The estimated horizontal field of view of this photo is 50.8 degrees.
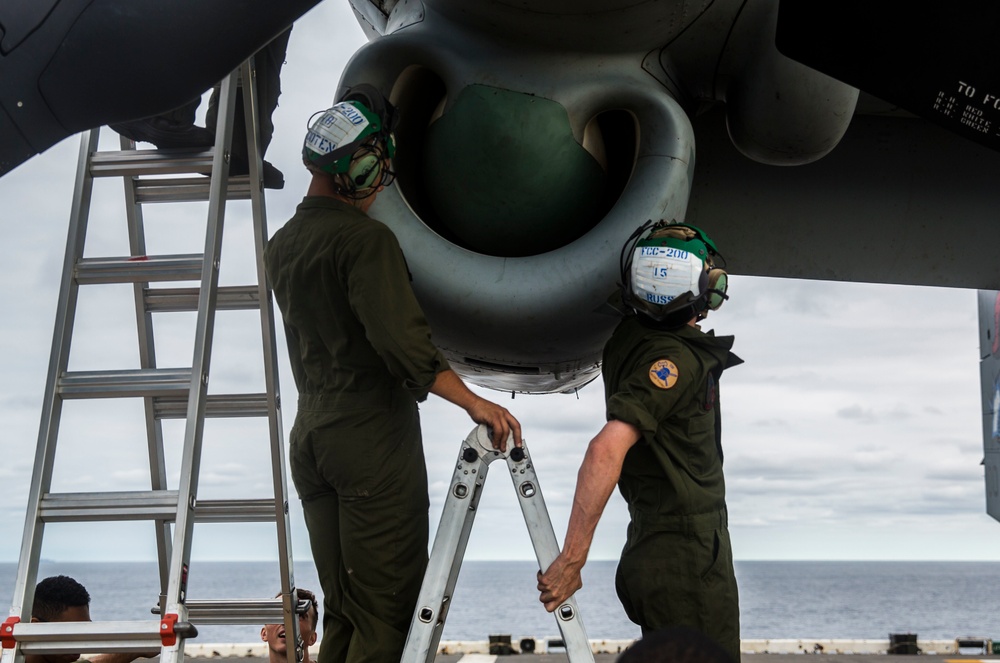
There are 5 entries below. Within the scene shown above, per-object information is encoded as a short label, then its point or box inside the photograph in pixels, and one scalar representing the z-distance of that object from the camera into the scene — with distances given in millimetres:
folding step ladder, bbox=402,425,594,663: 2377
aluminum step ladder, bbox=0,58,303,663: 3031
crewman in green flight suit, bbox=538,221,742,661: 2627
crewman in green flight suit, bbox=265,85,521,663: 2633
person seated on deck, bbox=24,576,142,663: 3617
